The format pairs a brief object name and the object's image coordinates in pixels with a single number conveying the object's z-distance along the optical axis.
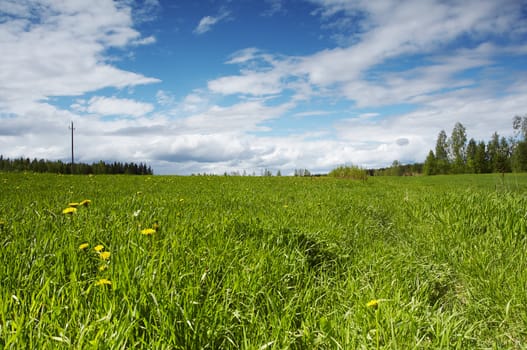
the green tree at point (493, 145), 88.06
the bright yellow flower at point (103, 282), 2.09
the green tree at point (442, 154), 92.88
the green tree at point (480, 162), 81.56
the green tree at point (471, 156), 83.44
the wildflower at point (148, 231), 2.81
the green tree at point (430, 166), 92.62
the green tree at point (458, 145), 90.29
